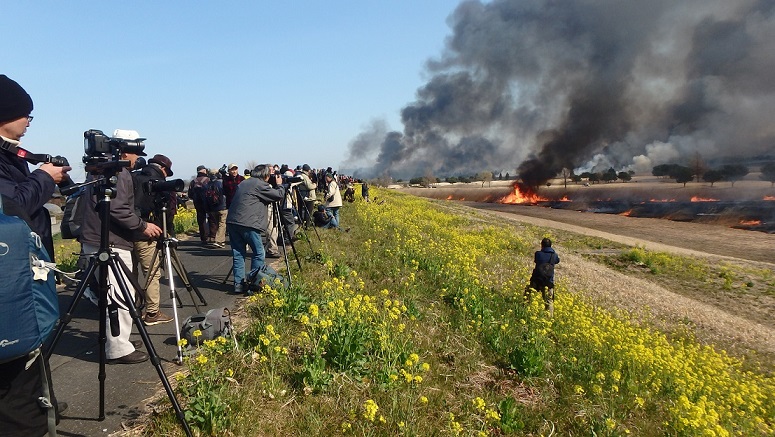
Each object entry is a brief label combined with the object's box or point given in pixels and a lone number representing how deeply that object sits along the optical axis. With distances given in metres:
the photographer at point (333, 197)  15.38
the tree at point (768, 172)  73.00
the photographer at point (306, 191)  14.13
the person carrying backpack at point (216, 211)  12.89
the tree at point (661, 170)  97.69
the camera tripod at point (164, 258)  5.69
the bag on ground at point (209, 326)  5.28
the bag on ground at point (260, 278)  7.43
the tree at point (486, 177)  150.16
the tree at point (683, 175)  88.44
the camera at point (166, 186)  5.49
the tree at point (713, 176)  84.56
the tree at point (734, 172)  83.50
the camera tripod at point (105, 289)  3.50
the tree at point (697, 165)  87.06
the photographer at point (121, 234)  5.14
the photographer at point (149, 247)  6.16
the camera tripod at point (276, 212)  8.71
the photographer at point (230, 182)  12.95
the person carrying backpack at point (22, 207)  2.42
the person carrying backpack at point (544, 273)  10.68
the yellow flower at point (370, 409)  3.79
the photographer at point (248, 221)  7.84
